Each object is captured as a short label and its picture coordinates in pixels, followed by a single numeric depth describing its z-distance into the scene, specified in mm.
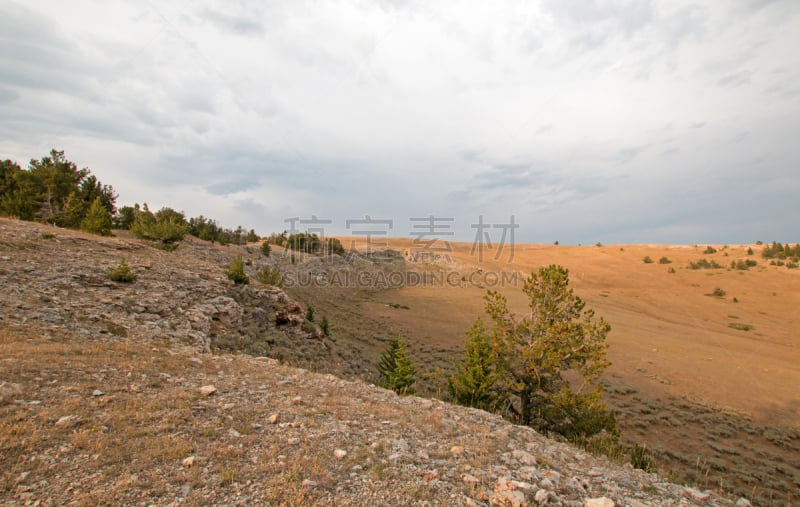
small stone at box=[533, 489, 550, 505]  3629
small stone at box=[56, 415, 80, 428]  3939
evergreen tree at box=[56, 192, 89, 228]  20969
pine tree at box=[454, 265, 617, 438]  8781
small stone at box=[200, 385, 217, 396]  5637
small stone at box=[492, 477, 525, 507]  3561
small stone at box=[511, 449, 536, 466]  4564
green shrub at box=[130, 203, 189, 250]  20828
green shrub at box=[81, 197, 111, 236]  19344
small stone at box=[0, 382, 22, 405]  4207
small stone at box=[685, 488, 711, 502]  4262
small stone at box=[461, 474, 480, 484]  3951
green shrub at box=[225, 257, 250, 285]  15414
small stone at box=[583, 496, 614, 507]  3588
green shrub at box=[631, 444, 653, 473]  6408
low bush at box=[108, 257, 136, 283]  11047
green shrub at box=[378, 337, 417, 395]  10805
